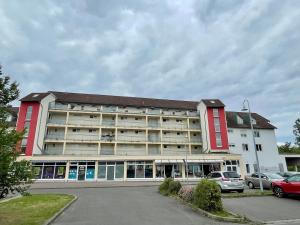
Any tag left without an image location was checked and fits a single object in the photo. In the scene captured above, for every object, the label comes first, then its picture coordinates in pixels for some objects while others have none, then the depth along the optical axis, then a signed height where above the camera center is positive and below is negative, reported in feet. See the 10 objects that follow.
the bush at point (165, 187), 59.01 -2.51
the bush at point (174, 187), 54.46 -2.35
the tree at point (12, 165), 23.20 +1.24
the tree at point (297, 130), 196.13 +36.91
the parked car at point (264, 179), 66.13 -0.74
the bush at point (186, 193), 41.74 -3.05
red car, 44.52 -1.92
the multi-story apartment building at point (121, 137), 122.11 +22.71
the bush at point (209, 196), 33.73 -2.83
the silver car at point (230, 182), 55.57 -1.24
